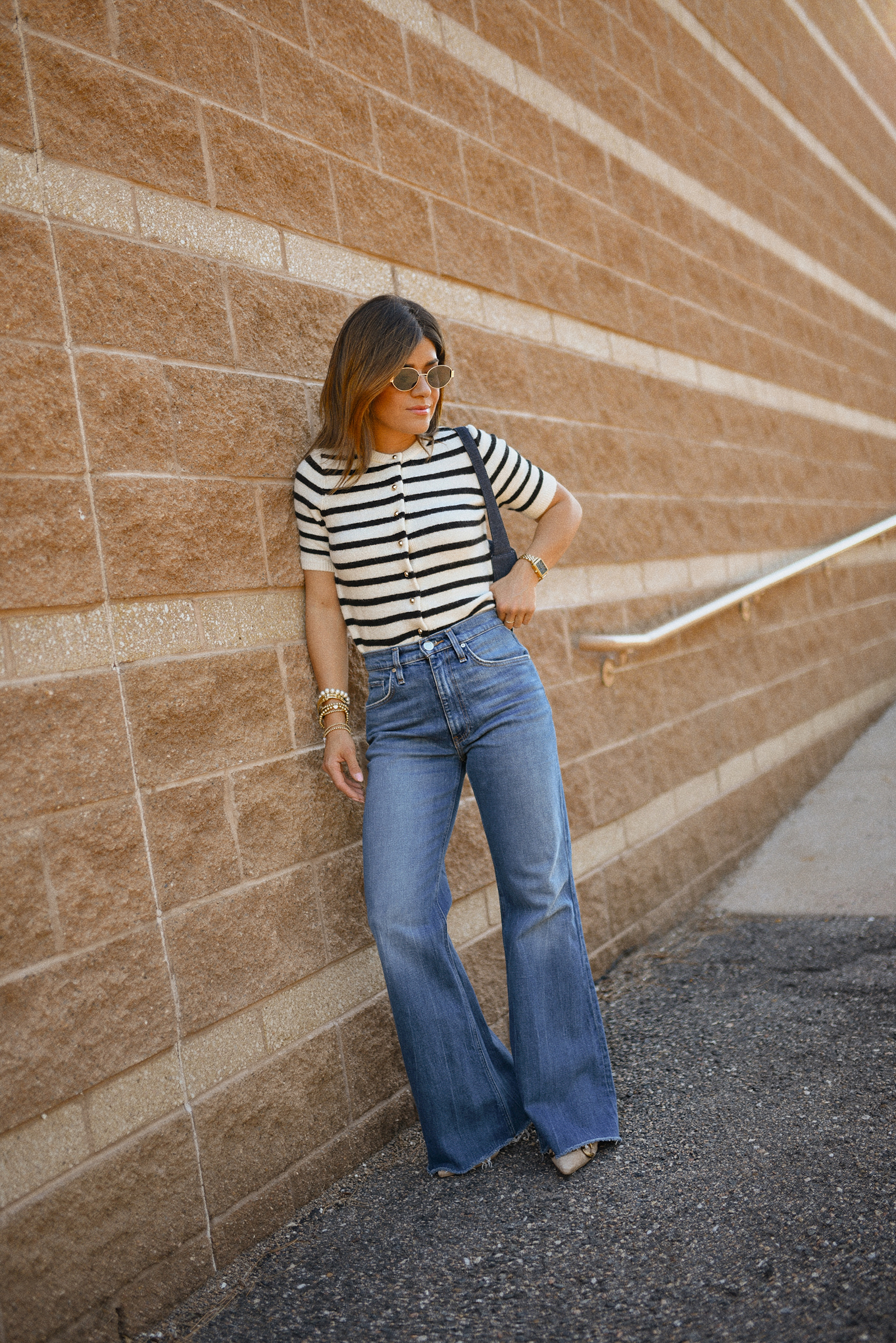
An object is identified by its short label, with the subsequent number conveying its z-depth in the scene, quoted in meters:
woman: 2.47
